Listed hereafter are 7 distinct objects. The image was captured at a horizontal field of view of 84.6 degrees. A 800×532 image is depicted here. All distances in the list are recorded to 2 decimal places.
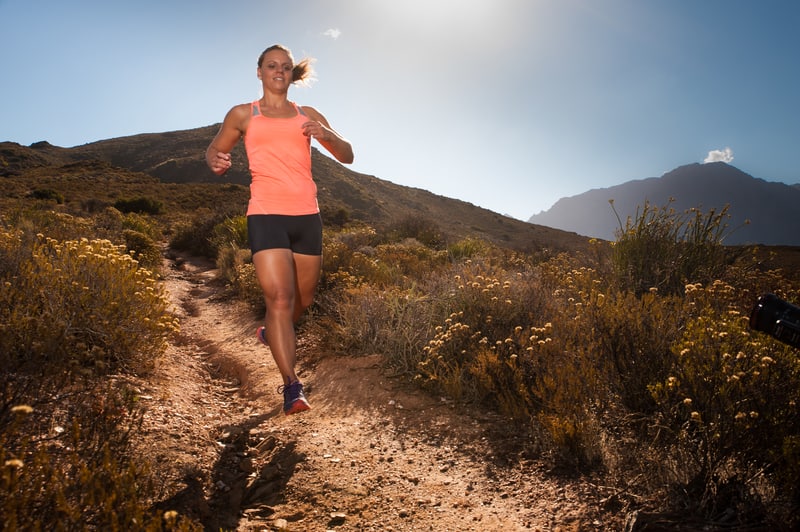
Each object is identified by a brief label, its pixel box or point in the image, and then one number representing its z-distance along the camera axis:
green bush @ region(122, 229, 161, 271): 9.22
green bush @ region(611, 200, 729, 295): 4.86
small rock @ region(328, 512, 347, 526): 2.04
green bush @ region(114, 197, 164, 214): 22.84
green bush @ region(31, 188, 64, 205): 23.48
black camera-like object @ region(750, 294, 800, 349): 1.45
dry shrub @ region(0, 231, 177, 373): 2.58
